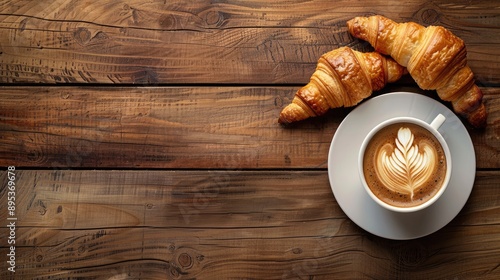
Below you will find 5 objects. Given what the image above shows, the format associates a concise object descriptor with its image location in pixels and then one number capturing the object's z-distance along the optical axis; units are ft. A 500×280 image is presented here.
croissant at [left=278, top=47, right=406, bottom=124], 4.83
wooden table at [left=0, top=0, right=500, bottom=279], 5.08
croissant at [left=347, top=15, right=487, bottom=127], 4.74
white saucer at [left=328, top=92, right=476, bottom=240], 4.86
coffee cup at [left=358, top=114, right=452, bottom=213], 4.57
